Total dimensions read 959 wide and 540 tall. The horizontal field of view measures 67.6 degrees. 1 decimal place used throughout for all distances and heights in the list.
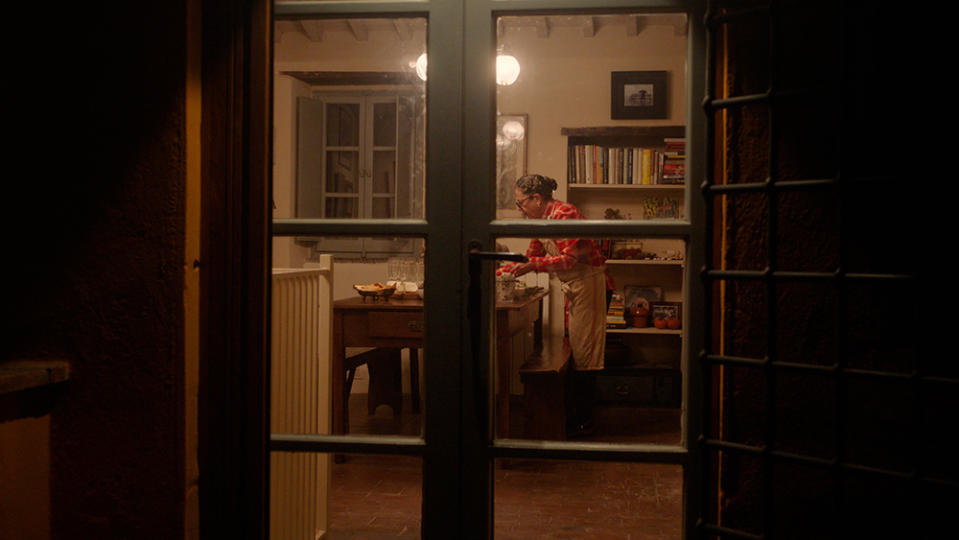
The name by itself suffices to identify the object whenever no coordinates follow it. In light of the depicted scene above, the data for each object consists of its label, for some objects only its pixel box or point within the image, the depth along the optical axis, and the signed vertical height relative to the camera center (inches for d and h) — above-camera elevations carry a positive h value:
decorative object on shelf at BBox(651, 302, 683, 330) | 237.1 -16.4
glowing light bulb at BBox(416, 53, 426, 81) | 105.5 +29.6
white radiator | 80.2 -15.6
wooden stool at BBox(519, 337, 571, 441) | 148.7 -28.4
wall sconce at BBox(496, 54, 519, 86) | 185.5 +50.9
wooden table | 149.5 -13.9
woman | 147.6 -6.5
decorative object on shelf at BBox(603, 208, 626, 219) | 242.4 +17.7
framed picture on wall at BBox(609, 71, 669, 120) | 243.0 +58.3
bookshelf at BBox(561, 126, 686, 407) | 229.5 +18.8
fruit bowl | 157.4 -6.4
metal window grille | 51.3 -5.8
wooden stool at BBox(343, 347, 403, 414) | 194.5 -32.0
